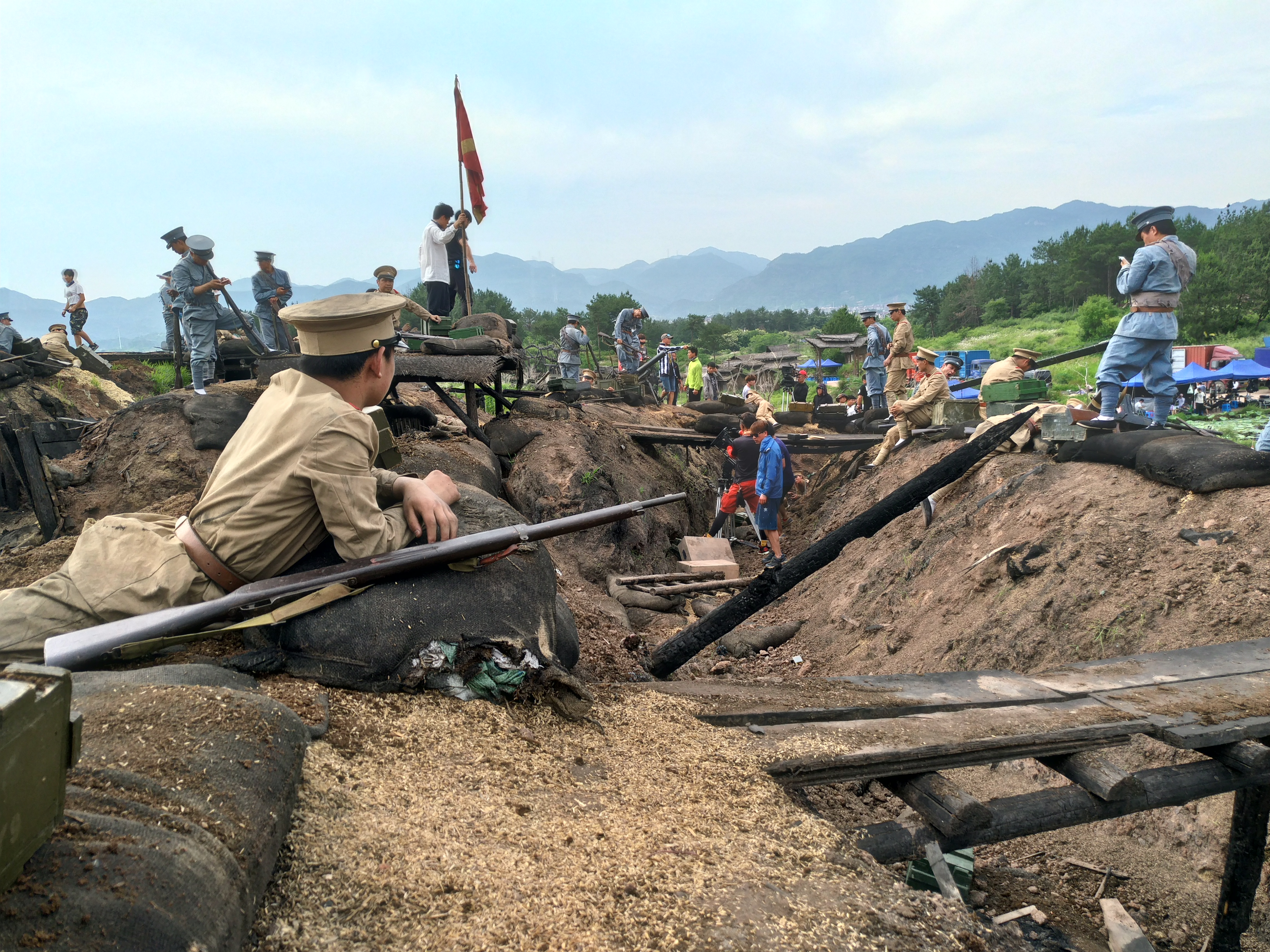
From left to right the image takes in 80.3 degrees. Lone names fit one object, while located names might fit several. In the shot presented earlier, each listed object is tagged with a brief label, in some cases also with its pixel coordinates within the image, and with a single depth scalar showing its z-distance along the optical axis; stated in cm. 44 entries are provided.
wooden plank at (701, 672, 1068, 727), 310
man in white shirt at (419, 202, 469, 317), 996
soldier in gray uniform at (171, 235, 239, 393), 841
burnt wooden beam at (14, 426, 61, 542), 686
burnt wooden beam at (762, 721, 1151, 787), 250
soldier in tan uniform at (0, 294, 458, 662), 234
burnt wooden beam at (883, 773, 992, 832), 255
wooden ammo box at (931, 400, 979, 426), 1027
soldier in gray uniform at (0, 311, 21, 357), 1277
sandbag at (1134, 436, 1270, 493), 555
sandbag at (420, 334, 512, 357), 844
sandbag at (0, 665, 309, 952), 110
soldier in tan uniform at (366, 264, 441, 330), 983
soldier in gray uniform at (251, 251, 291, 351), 1135
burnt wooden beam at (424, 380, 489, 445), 902
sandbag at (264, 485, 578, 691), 245
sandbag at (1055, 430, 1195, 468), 648
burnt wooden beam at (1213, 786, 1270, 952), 388
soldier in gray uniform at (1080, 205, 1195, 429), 675
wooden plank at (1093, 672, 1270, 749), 320
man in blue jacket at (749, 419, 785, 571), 995
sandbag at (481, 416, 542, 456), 1005
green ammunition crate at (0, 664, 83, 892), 101
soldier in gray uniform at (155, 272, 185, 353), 1002
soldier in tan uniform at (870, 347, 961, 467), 1048
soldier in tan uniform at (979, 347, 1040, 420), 981
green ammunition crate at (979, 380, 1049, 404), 906
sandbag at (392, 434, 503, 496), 591
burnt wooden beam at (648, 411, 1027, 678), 461
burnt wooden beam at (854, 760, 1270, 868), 254
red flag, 1109
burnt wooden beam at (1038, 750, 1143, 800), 284
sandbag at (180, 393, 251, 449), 745
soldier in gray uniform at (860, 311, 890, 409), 1608
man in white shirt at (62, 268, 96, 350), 1553
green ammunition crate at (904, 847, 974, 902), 324
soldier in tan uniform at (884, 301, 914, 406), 1144
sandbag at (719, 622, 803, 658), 776
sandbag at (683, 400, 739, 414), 1689
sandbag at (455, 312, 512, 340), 1030
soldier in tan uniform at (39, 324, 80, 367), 1389
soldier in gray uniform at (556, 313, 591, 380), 1711
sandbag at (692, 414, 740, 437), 1340
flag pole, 1041
